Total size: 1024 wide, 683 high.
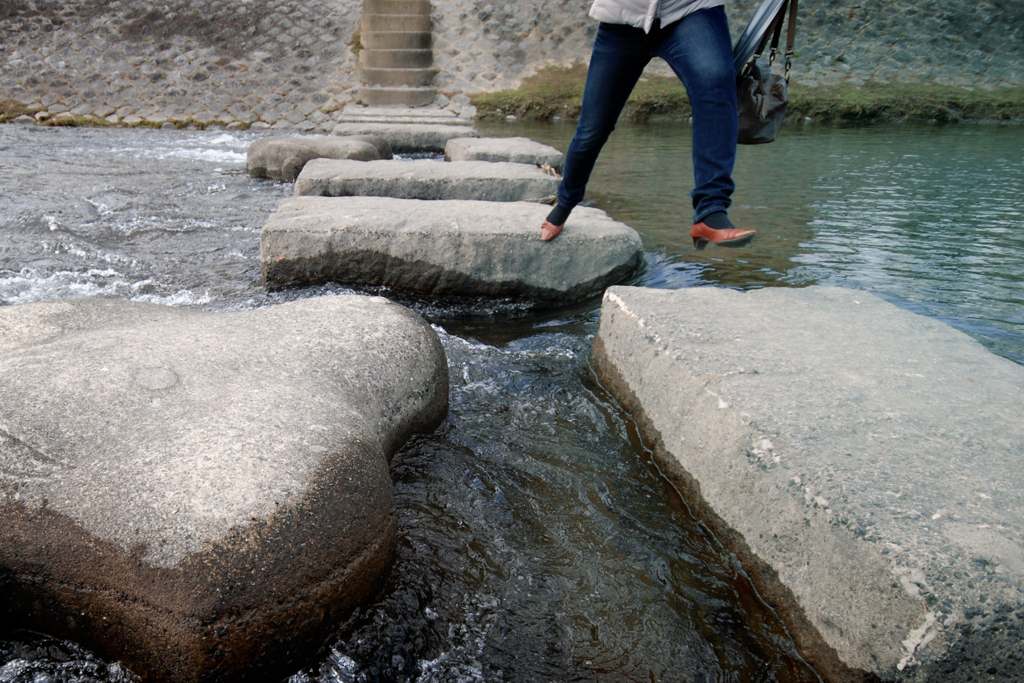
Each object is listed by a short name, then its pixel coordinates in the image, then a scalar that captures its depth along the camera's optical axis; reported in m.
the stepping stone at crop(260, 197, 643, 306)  3.14
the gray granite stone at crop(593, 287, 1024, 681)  1.18
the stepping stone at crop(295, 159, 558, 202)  4.33
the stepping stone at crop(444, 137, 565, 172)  5.54
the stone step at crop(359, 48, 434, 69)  11.26
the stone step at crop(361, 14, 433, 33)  11.59
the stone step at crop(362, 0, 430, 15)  11.77
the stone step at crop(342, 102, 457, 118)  9.37
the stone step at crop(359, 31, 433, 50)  11.45
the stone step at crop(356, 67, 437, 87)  11.05
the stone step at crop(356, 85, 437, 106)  10.83
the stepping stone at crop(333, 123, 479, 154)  7.38
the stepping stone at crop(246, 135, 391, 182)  5.84
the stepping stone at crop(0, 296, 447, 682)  1.24
